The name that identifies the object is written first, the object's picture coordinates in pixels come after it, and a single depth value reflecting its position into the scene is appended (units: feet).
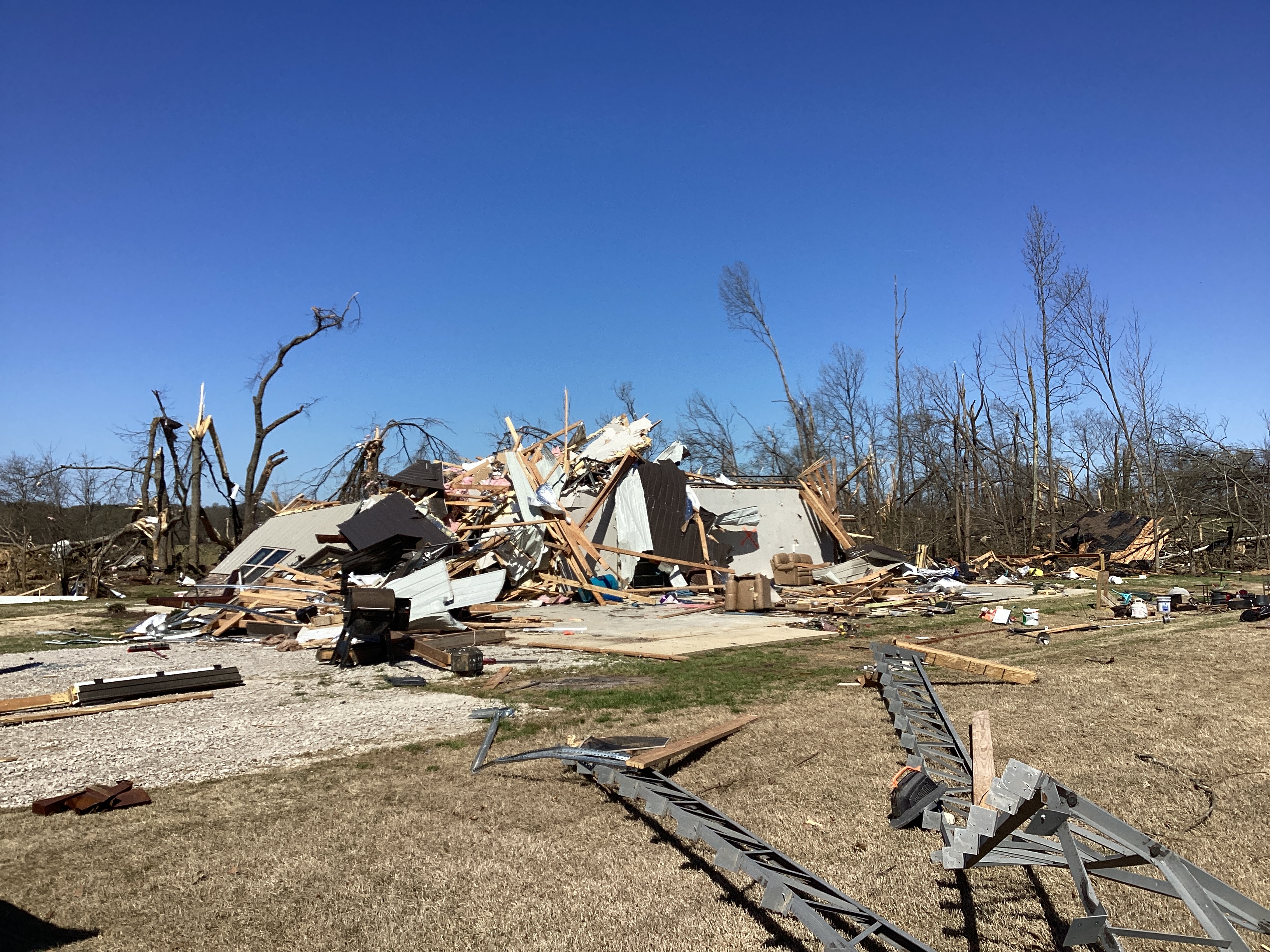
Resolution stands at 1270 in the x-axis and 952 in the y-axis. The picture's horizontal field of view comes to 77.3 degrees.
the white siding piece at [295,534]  70.95
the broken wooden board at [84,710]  26.07
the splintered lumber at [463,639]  38.50
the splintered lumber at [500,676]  31.73
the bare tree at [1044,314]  97.04
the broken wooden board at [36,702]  26.96
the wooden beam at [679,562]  65.10
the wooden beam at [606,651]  38.27
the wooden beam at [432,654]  35.29
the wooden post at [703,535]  71.31
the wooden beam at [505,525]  66.08
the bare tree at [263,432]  101.09
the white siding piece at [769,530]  78.79
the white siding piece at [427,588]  48.24
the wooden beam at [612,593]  63.00
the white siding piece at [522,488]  70.38
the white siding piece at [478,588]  51.90
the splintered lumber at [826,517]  81.66
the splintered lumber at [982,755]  16.83
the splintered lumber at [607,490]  69.77
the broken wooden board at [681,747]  18.61
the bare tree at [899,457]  116.88
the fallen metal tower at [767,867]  11.17
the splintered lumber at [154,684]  28.53
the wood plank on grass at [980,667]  29.96
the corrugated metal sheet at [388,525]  58.90
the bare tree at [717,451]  139.23
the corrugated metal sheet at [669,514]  70.49
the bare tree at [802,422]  128.47
